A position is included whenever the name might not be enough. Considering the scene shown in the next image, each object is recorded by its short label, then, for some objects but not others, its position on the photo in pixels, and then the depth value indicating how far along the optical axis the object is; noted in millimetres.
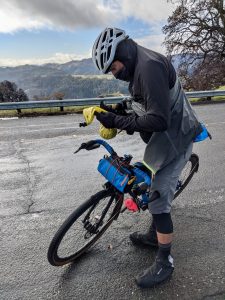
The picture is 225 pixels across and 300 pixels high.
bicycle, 2073
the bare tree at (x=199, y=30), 19310
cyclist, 1680
